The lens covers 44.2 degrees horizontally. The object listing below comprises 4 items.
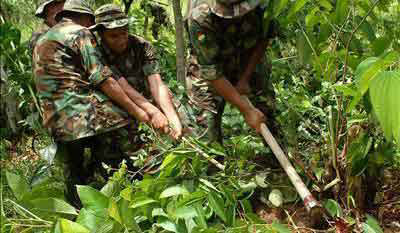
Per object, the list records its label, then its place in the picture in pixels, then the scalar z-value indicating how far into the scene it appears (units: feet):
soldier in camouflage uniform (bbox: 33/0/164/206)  8.33
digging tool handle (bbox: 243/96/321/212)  5.88
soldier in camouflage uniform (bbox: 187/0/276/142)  7.37
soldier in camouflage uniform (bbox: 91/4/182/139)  8.37
